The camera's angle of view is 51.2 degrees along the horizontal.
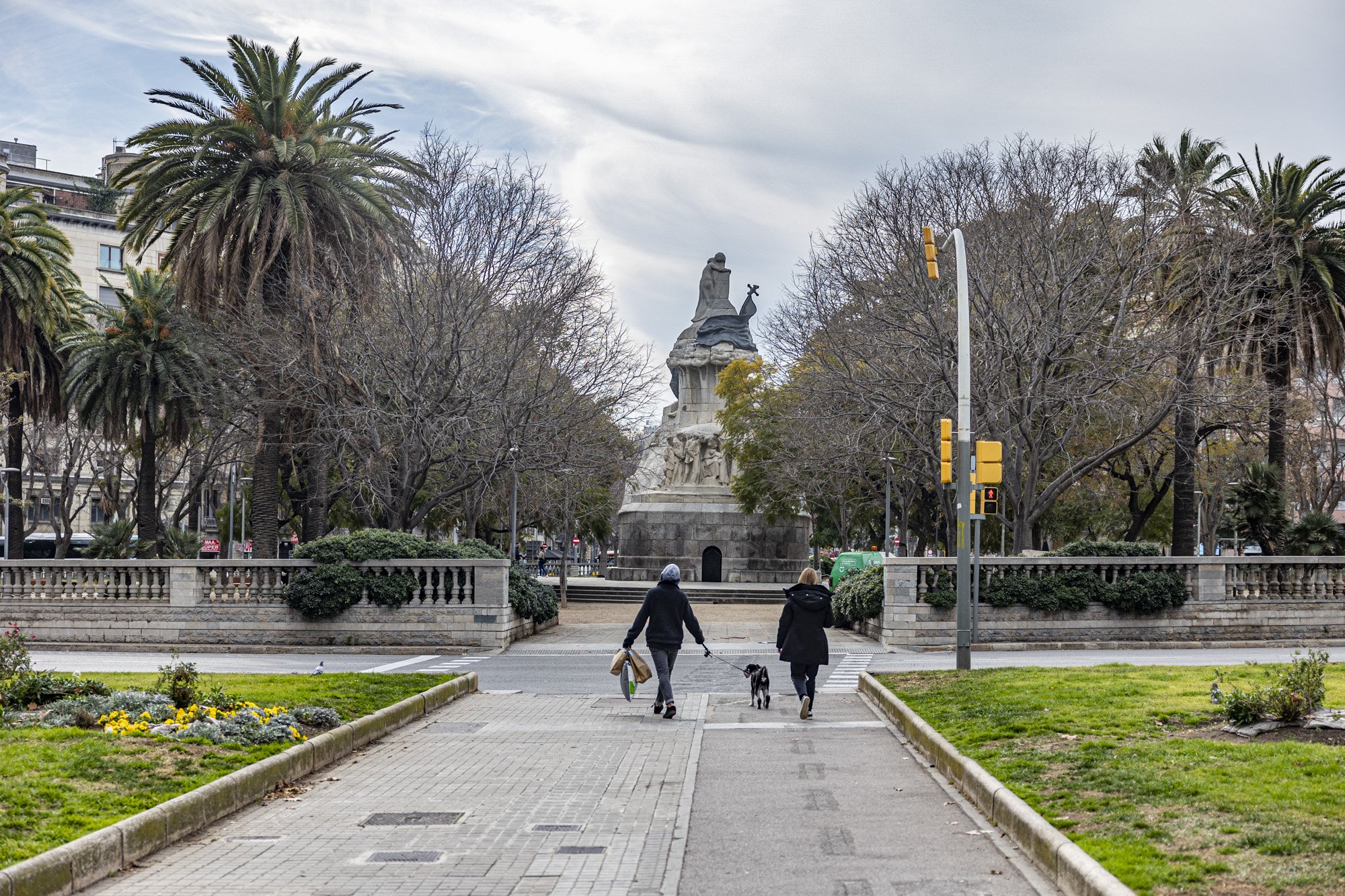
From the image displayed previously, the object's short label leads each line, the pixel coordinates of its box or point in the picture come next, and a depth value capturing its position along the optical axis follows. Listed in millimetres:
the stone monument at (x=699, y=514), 62969
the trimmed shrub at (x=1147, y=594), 28938
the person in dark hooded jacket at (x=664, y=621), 16344
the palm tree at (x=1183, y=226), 32000
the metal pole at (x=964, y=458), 20844
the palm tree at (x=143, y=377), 42031
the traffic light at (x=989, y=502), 21938
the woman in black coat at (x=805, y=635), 16328
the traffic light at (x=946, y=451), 22203
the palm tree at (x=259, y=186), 32344
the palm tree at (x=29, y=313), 37719
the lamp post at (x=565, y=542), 53419
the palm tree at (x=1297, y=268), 34531
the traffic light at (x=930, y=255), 23156
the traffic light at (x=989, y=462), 21031
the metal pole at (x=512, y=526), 44344
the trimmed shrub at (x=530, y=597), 30875
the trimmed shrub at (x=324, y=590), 27828
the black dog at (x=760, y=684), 17438
